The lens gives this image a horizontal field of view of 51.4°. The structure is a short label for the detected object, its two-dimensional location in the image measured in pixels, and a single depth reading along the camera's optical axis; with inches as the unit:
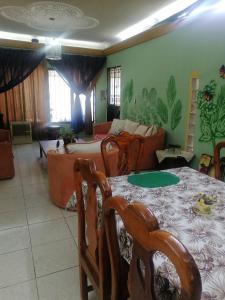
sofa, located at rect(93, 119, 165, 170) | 161.8
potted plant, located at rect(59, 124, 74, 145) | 170.8
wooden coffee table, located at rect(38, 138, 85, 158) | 171.2
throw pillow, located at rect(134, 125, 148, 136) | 176.2
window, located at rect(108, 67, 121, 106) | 246.1
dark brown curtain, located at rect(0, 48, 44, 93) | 225.3
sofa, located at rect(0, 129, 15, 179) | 140.8
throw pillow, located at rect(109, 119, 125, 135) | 210.2
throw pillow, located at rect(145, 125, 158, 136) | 169.4
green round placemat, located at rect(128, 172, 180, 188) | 64.1
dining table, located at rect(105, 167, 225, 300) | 32.0
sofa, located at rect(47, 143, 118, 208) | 107.7
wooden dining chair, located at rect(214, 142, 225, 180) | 77.3
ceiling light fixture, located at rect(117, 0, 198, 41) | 138.1
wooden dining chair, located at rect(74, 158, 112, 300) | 40.2
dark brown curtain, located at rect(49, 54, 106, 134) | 251.9
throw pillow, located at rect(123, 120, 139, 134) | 193.8
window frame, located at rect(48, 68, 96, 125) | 279.4
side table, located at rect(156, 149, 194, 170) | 143.3
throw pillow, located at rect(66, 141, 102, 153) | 108.5
